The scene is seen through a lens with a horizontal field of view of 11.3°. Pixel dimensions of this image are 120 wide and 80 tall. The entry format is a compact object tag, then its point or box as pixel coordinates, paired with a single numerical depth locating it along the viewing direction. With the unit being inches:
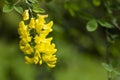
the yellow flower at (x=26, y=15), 26.5
